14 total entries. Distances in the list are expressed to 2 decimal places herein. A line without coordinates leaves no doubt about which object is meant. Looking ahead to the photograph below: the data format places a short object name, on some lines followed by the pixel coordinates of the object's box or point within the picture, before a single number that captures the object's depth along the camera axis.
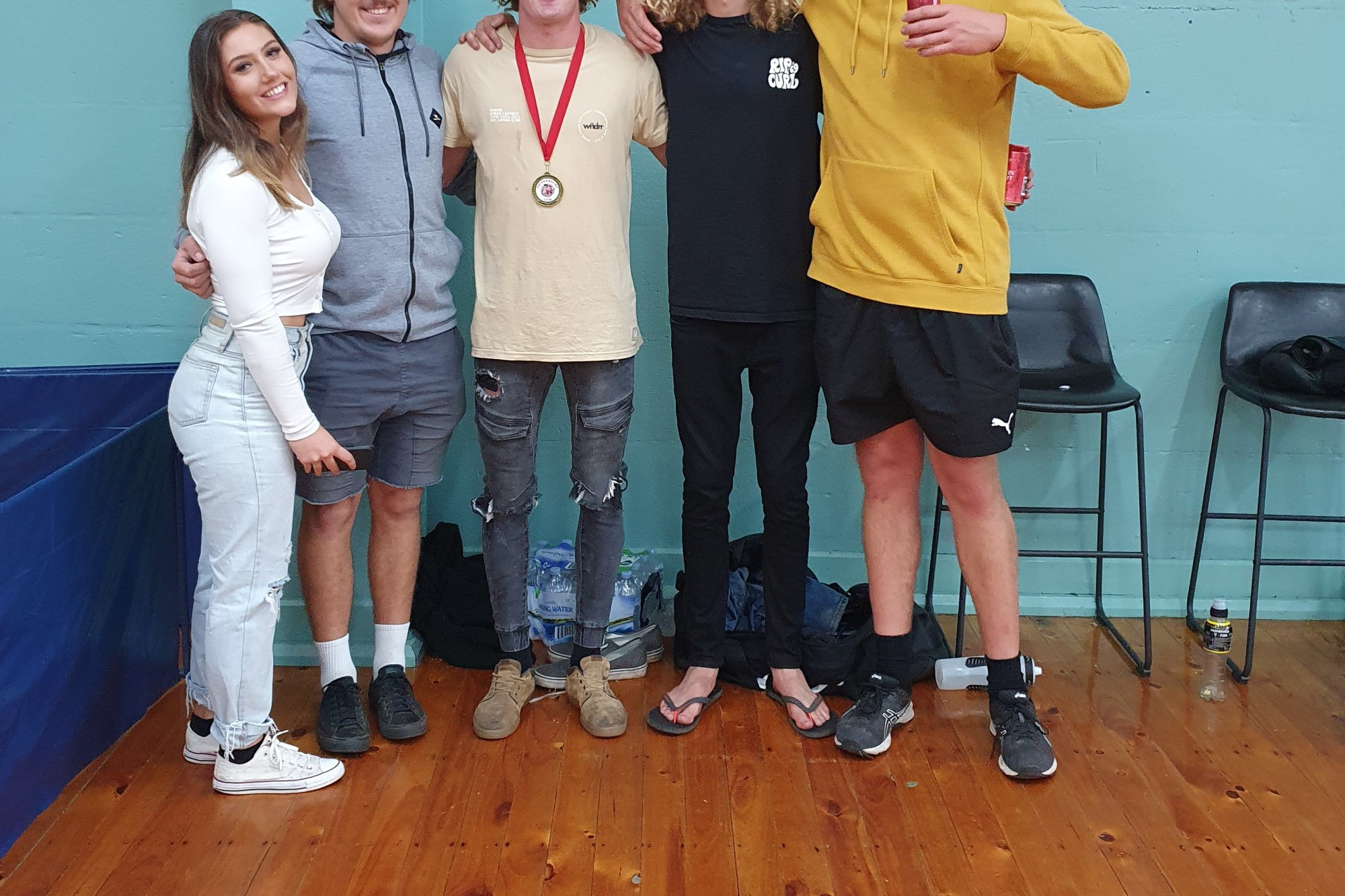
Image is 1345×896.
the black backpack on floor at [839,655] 2.65
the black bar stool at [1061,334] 2.93
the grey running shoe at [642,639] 2.84
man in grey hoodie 2.22
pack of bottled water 2.88
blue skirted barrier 2.05
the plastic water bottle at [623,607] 2.88
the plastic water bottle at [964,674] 2.72
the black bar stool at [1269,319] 2.96
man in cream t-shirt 2.28
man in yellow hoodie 2.06
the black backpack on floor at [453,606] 2.82
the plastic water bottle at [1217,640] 2.84
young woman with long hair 1.99
